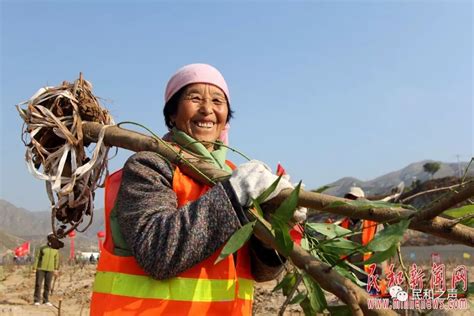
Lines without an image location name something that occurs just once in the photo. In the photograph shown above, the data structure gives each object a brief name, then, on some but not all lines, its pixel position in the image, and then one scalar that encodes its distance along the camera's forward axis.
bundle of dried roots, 1.68
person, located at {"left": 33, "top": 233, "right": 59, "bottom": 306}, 8.22
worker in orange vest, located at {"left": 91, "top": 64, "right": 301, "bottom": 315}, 1.21
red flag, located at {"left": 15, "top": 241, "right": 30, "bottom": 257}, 18.07
